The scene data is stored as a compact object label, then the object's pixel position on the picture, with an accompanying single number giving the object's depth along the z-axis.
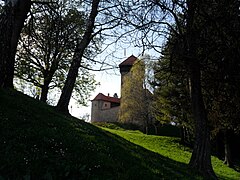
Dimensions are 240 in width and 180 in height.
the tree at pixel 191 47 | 10.48
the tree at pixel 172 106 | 23.77
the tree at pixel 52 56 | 16.44
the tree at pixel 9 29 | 9.70
